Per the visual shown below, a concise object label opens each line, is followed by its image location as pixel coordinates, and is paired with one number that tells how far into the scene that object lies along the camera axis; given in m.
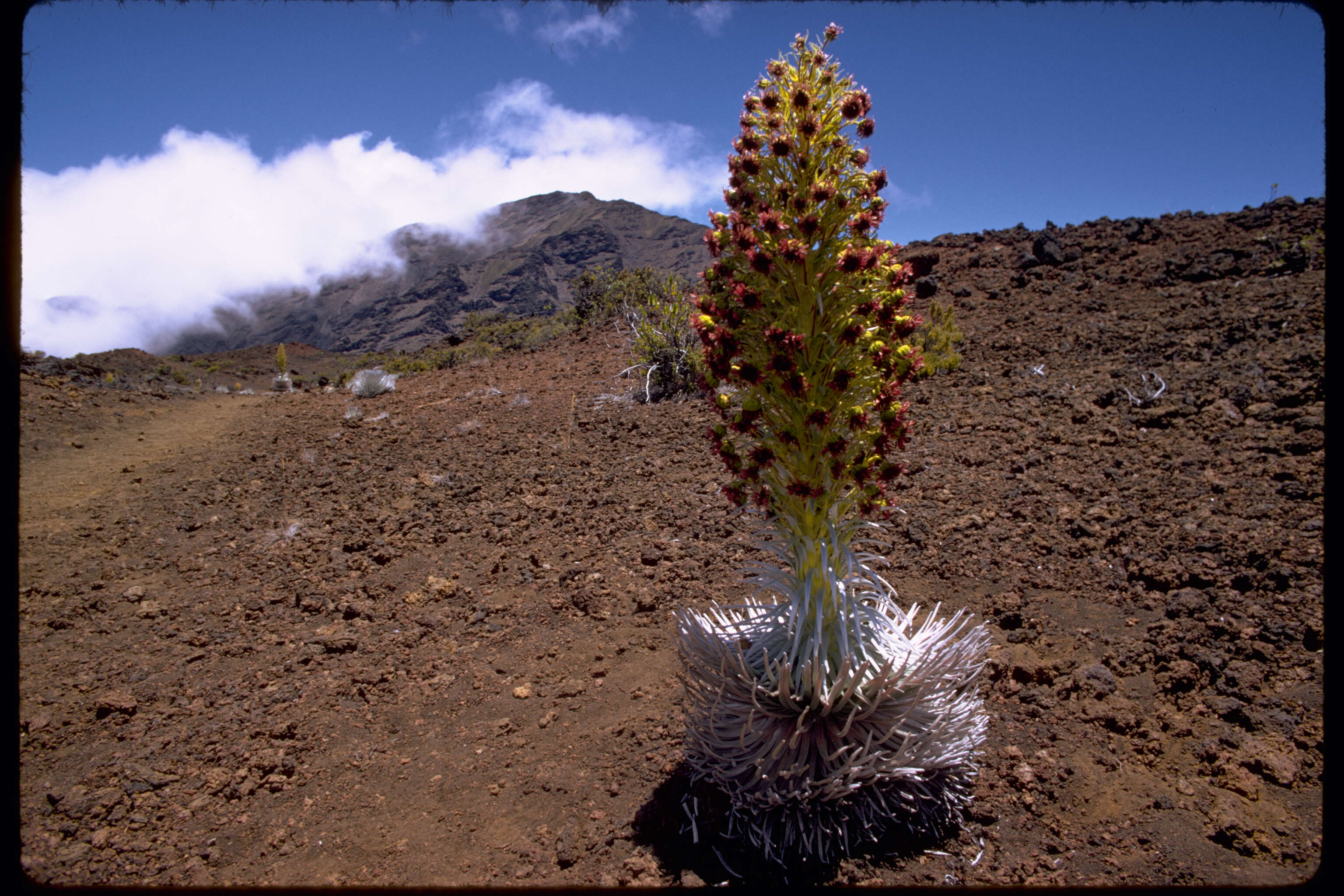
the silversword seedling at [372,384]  9.05
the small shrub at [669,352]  6.68
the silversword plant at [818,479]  1.77
